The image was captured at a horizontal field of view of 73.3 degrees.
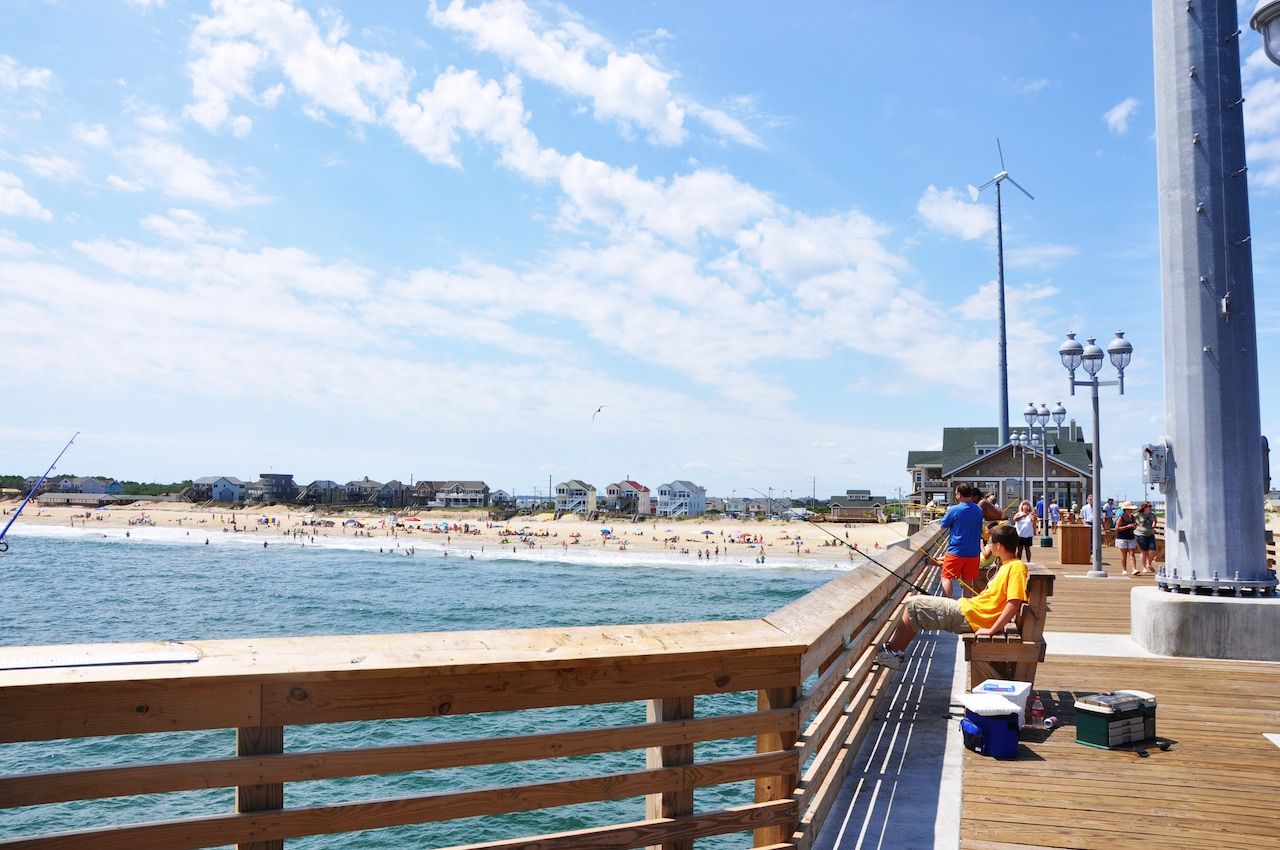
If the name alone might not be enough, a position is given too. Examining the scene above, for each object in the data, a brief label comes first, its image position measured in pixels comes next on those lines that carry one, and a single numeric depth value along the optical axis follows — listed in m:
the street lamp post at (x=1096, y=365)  15.50
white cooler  5.35
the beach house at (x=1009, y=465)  51.37
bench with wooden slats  5.78
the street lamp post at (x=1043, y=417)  28.98
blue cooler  5.08
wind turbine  67.42
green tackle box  5.18
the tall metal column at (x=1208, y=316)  8.09
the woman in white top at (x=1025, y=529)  17.78
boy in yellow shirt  5.82
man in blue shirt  8.83
